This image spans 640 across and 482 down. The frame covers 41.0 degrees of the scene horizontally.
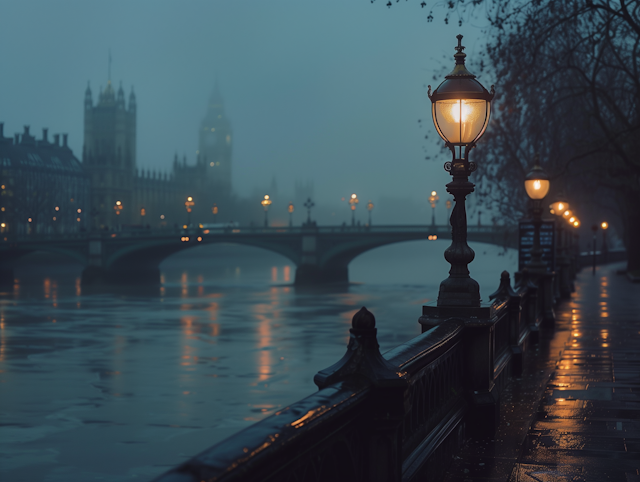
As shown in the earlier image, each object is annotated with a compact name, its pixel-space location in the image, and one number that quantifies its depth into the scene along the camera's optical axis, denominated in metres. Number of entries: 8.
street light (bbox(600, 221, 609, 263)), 65.94
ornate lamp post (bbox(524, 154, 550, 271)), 17.44
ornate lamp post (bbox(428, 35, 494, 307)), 7.82
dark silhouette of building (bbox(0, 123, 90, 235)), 102.12
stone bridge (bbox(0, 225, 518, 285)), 78.44
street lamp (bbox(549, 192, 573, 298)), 26.18
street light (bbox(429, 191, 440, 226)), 84.49
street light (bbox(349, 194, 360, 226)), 89.21
